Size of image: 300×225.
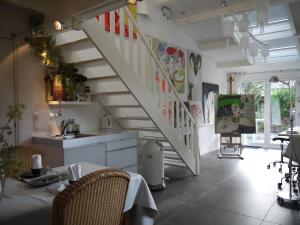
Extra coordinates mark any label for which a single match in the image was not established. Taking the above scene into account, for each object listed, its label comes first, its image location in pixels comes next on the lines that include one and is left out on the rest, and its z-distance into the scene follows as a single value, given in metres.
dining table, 1.26
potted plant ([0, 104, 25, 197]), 1.27
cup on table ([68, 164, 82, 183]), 1.59
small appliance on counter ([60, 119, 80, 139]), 3.42
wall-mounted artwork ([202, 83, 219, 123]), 6.61
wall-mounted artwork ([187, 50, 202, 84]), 5.82
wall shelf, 3.25
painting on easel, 6.40
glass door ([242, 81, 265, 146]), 8.02
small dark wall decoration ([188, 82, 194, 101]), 5.84
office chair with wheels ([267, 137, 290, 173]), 3.94
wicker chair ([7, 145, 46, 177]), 2.29
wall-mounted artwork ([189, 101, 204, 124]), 5.90
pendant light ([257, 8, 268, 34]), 3.38
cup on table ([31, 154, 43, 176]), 1.86
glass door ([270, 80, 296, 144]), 7.54
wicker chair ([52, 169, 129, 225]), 1.16
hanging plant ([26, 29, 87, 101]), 3.10
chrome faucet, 3.42
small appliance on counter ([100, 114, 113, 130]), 4.08
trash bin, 3.91
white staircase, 2.96
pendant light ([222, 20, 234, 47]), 3.76
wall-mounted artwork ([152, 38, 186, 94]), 4.87
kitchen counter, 2.88
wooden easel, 6.36
